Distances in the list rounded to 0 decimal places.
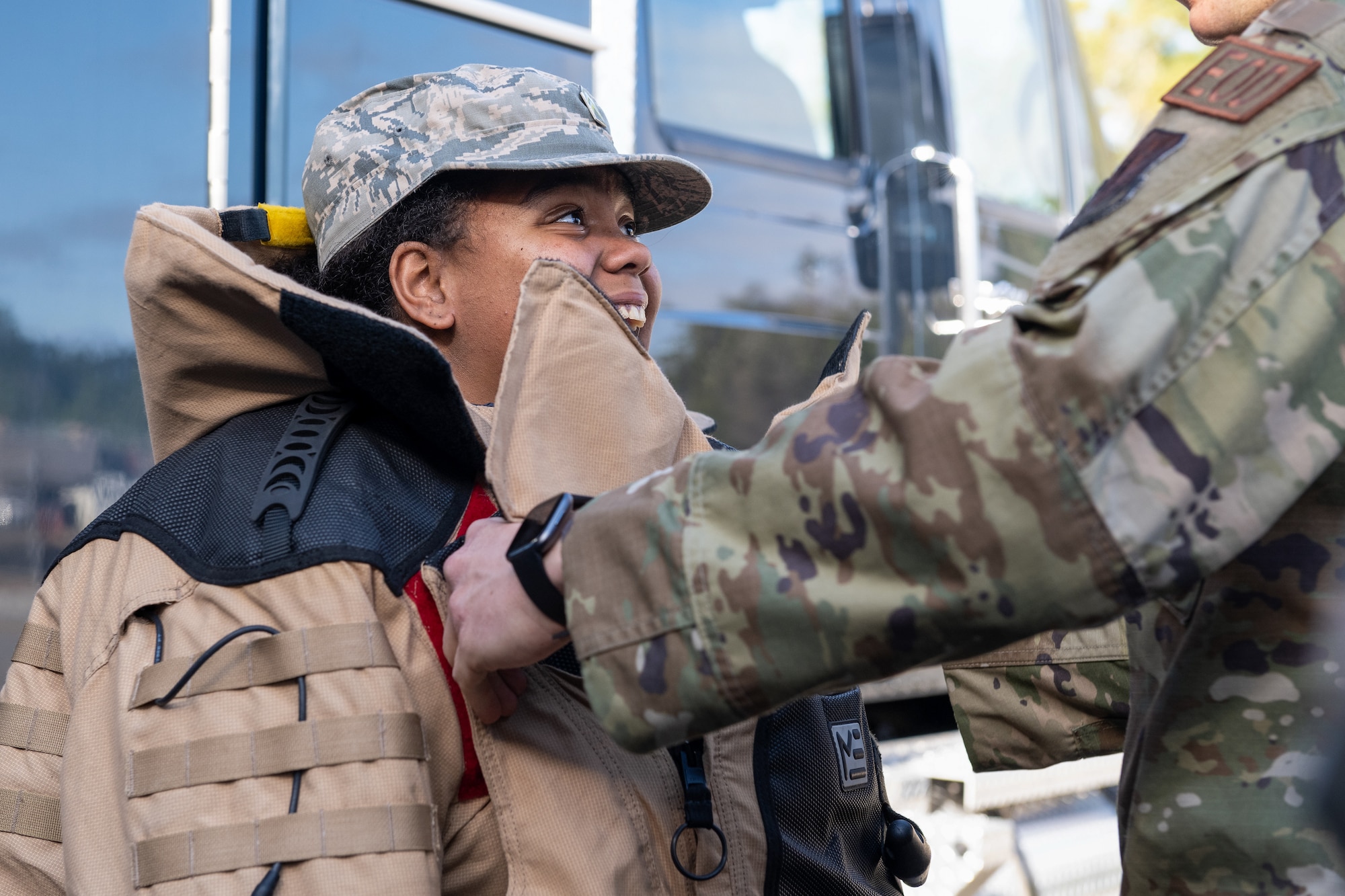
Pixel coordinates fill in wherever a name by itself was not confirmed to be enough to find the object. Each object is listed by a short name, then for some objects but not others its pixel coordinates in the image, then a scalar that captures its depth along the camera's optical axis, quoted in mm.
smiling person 1163
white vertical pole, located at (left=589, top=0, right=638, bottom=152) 2670
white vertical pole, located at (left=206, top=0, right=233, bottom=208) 2090
